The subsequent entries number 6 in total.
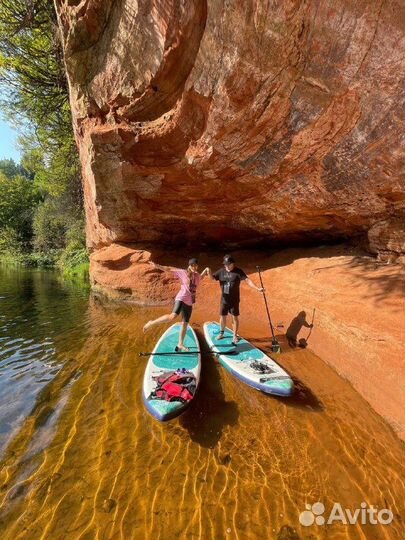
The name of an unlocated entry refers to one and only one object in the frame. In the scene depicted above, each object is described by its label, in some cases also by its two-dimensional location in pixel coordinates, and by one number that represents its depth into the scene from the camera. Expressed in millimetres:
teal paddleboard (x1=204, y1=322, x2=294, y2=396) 5047
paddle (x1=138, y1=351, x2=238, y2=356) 6152
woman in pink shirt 6469
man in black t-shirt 7109
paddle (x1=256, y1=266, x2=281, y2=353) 6836
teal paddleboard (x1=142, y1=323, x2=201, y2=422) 4352
